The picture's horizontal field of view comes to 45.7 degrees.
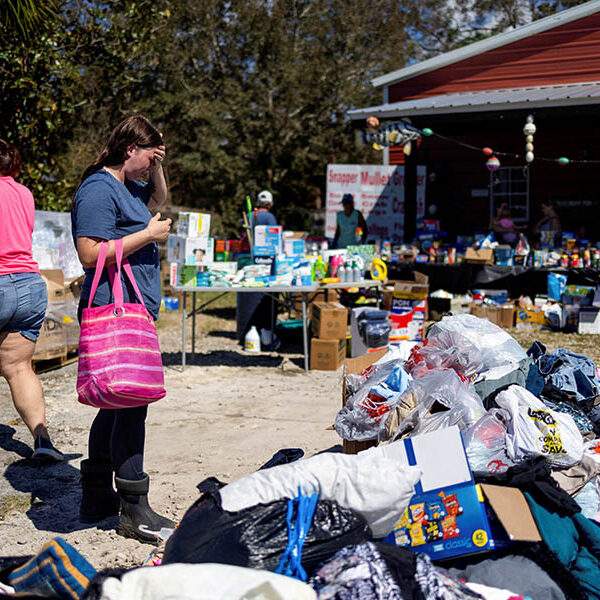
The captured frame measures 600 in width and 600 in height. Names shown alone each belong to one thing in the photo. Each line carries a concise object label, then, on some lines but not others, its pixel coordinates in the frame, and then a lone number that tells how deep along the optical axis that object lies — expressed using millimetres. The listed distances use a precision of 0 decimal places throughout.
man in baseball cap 8641
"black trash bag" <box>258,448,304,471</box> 3041
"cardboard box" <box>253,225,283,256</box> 7660
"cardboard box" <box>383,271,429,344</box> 8391
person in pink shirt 4211
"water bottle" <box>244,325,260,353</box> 8508
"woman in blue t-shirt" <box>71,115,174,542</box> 3156
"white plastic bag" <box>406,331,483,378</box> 3994
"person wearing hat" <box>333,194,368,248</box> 11516
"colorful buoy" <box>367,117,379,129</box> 13078
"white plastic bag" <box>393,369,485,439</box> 3391
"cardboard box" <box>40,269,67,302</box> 7293
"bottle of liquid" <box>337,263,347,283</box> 8242
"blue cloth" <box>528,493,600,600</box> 2648
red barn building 13883
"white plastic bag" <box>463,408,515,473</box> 3092
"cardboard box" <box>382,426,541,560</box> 2641
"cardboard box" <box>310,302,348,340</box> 7785
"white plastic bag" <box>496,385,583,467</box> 3219
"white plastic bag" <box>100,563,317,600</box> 2010
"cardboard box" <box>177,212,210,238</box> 7266
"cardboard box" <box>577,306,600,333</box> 9492
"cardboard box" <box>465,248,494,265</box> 11547
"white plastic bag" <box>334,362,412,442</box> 3607
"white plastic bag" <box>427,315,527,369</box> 4113
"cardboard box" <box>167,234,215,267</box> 7219
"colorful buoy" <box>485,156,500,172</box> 12590
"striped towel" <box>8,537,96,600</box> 2191
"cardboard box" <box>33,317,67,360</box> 7125
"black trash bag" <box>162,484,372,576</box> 2283
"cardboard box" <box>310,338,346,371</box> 7559
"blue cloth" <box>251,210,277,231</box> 8875
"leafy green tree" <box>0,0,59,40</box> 6741
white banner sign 15367
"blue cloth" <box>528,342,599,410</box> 3945
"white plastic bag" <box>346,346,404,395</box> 3948
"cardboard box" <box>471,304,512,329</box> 9969
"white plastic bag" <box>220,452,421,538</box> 2428
